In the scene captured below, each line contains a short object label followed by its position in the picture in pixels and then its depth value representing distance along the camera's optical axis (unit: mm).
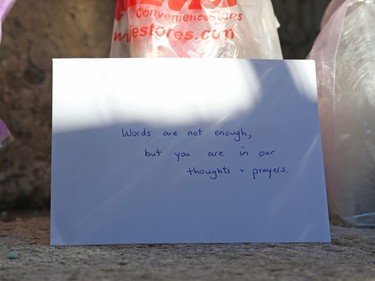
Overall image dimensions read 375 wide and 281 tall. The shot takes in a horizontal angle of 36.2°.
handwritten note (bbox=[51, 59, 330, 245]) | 850
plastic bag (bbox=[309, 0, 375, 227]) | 1065
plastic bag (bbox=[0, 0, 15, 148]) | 936
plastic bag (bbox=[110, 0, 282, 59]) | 1018
